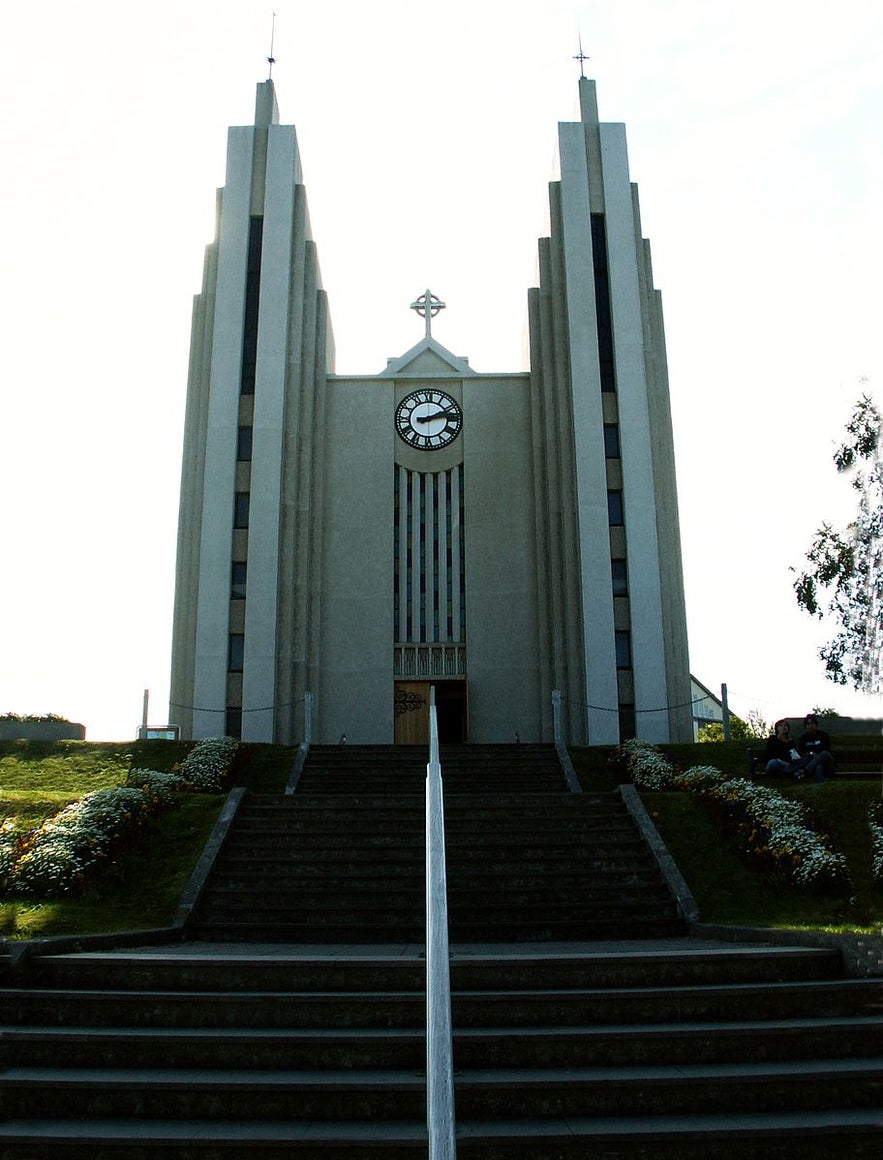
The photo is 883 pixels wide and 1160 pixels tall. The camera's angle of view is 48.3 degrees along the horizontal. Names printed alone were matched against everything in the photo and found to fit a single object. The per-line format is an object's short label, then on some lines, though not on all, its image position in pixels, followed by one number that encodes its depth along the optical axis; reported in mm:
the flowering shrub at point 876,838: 10074
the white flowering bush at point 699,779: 13766
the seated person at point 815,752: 12828
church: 22969
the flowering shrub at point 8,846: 10039
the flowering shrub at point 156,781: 13852
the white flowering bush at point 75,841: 9898
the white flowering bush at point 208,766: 15812
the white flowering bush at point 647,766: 16047
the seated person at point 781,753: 13234
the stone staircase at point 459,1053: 4812
